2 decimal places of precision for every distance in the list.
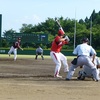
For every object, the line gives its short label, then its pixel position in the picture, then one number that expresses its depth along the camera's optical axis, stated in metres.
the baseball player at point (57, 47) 15.83
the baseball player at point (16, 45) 33.22
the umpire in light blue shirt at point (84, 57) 14.34
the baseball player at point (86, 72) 15.02
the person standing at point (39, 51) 40.75
